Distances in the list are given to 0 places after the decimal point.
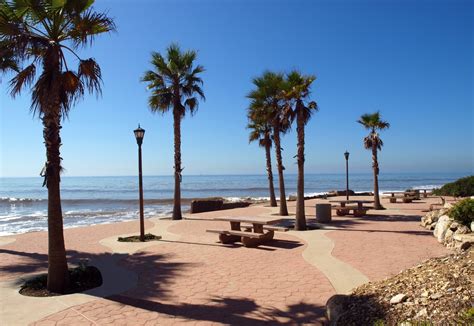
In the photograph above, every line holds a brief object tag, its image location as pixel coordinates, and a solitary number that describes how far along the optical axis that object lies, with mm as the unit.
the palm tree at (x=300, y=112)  13508
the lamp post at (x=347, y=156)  25375
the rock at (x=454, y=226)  9473
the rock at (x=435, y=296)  4270
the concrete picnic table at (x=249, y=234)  10414
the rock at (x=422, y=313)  4000
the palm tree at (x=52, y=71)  6309
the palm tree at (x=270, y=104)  17641
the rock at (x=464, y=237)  7912
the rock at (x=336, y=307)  4803
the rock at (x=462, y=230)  8906
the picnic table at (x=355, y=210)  17500
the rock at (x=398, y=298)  4523
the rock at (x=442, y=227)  10062
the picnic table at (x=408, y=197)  24500
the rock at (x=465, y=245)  7219
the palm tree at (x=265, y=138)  22594
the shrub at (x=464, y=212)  9180
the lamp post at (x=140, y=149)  11981
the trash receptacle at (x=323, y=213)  15609
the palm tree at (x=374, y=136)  20422
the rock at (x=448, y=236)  9531
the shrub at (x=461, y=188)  26953
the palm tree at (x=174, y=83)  16469
